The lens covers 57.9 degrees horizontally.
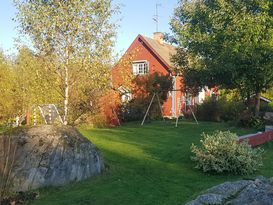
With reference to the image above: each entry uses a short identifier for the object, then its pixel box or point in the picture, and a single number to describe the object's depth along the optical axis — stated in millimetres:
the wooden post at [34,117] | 12995
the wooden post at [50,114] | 12346
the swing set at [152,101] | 16331
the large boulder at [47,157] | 5020
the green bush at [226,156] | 6188
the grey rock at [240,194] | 2343
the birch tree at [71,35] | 6993
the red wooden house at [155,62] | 22172
